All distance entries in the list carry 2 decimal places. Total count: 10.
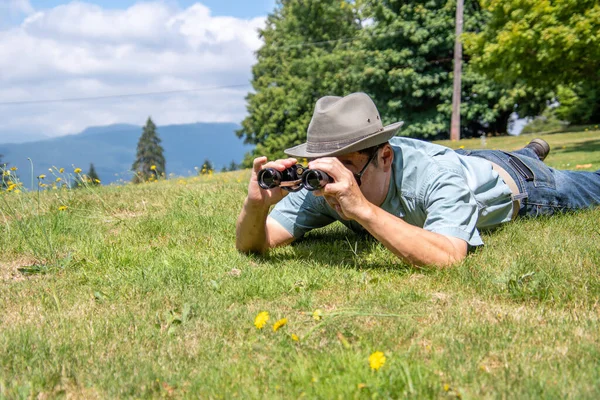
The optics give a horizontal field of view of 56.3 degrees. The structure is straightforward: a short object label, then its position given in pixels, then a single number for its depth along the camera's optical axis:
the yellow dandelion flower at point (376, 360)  2.12
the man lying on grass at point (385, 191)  3.16
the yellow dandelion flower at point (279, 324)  2.59
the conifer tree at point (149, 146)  86.81
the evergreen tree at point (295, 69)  35.22
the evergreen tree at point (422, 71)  26.34
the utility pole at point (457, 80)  22.20
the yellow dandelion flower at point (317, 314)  2.70
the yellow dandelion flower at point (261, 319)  2.62
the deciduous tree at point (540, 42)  13.08
